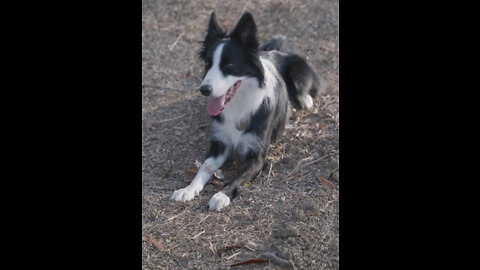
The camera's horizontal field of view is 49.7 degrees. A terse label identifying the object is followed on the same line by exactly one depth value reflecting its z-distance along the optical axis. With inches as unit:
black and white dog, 177.3
